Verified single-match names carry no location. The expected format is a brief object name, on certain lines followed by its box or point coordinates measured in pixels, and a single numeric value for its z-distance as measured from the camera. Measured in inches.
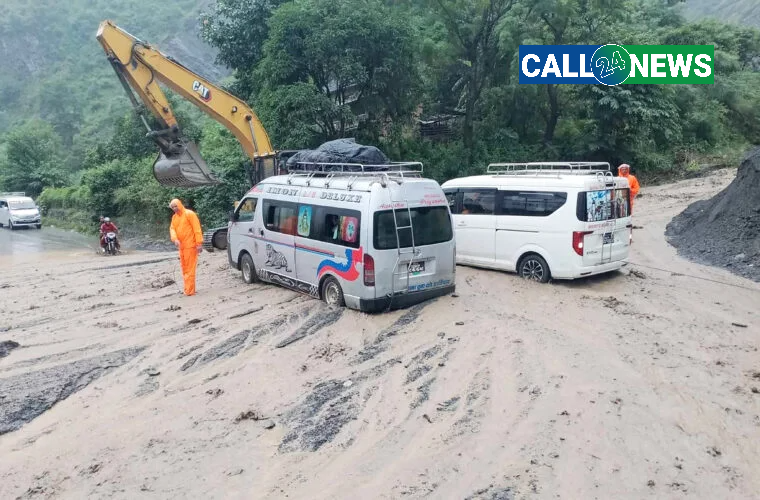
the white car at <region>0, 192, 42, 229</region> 1109.7
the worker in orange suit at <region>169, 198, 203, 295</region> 445.1
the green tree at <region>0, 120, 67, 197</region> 1507.1
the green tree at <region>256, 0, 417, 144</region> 791.1
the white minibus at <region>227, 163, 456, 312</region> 356.2
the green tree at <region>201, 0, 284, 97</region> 919.7
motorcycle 749.3
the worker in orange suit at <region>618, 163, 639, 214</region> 518.0
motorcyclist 749.9
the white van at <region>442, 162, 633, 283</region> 412.8
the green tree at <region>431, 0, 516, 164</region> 891.4
